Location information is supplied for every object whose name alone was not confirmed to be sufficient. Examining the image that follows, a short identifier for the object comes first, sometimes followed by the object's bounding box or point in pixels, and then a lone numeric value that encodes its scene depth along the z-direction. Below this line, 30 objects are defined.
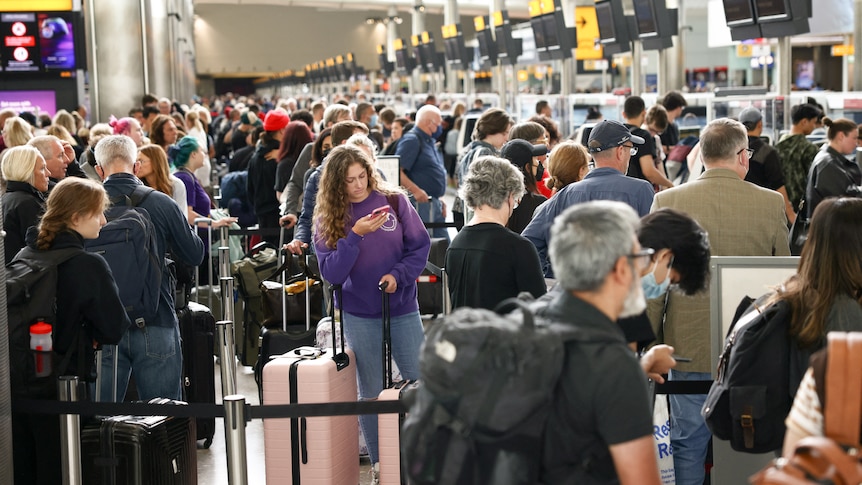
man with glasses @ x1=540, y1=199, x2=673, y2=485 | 2.36
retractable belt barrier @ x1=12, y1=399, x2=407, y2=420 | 3.89
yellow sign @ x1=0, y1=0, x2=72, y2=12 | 17.12
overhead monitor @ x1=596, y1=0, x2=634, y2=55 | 14.69
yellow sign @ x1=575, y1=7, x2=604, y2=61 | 26.28
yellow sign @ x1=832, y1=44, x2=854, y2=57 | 38.30
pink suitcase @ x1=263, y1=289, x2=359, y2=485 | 4.54
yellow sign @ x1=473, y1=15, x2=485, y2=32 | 22.59
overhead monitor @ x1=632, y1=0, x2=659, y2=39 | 13.77
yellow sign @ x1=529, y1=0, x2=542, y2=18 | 17.47
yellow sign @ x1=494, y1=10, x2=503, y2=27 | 20.34
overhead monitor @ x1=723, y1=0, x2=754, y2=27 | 10.58
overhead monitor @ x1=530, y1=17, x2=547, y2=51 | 17.70
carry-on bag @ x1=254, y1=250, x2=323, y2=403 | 6.39
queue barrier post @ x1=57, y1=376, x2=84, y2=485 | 4.07
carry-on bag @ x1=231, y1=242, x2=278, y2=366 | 7.21
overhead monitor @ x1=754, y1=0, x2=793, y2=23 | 10.14
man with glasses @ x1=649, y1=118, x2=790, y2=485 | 4.17
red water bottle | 4.21
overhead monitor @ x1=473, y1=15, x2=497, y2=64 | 21.06
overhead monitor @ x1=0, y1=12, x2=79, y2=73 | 17.05
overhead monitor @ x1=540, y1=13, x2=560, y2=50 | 17.20
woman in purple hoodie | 4.84
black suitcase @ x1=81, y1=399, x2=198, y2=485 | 4.29
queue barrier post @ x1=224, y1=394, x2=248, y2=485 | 3.79
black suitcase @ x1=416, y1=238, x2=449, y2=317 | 7.48
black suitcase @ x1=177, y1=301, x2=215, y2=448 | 6.04
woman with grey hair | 4.15
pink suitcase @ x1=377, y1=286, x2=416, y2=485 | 4.46
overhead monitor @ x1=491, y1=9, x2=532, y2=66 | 20.11
